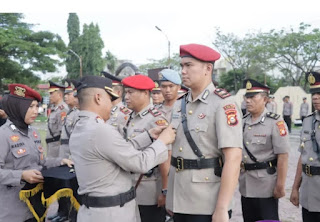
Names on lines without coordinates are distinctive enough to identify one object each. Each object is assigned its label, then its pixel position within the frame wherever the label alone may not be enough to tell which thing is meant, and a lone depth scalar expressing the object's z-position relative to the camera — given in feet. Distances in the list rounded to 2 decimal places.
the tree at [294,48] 86.57
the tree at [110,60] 163.45
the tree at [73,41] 149.28
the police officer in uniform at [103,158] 7.64
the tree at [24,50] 66.28
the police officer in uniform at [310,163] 11.37
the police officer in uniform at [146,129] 11.83
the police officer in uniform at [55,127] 22.35
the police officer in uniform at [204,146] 7.65
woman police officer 9.93
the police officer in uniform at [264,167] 12.35
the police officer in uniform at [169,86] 16.34
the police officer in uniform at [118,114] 15.69
